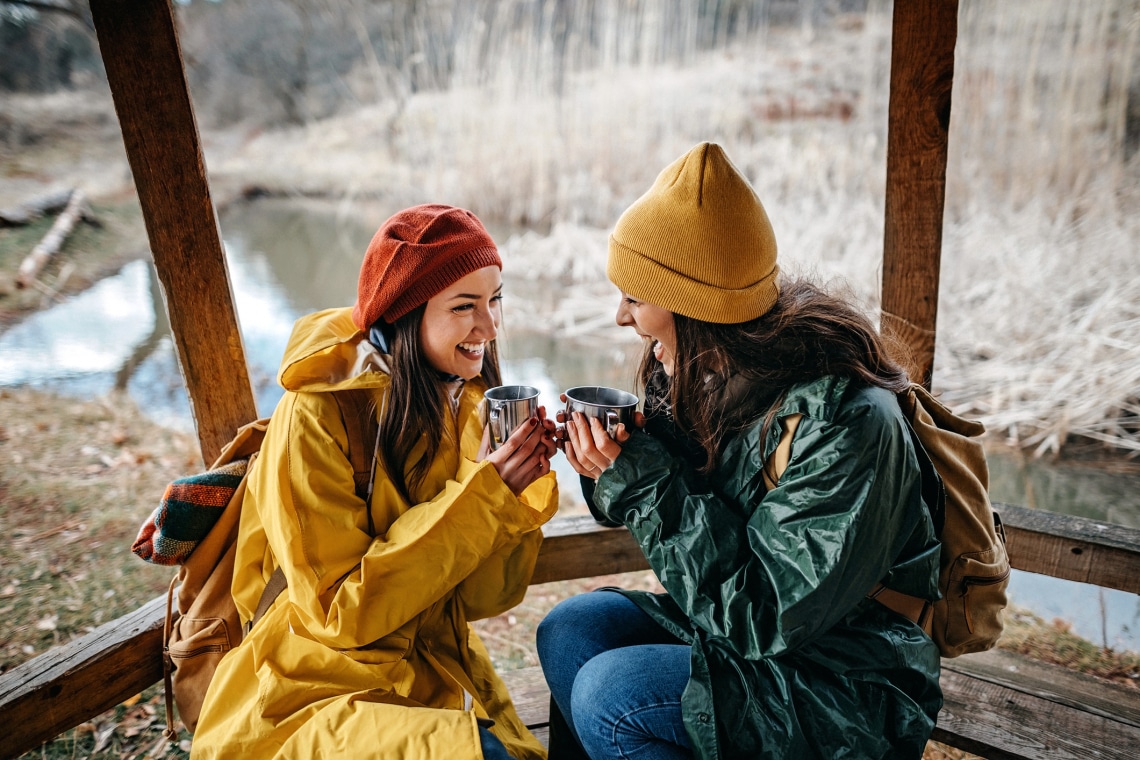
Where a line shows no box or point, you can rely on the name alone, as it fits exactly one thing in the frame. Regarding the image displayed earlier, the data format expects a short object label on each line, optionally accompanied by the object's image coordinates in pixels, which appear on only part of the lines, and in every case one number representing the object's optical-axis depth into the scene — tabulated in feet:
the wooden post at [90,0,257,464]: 5.61
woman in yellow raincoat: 4.93
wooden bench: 5.75
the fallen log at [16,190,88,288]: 22.66
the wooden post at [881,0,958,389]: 6.75
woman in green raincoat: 4.40
